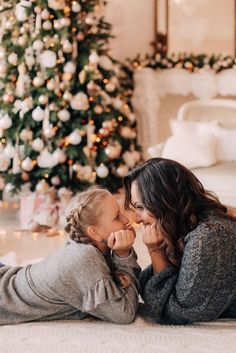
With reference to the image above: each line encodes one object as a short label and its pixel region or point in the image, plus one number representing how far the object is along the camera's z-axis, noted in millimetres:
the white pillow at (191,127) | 4668
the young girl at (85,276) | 2273
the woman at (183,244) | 2182
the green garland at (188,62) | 5332
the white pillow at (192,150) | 4363
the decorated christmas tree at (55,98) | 4617
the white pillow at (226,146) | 4594
